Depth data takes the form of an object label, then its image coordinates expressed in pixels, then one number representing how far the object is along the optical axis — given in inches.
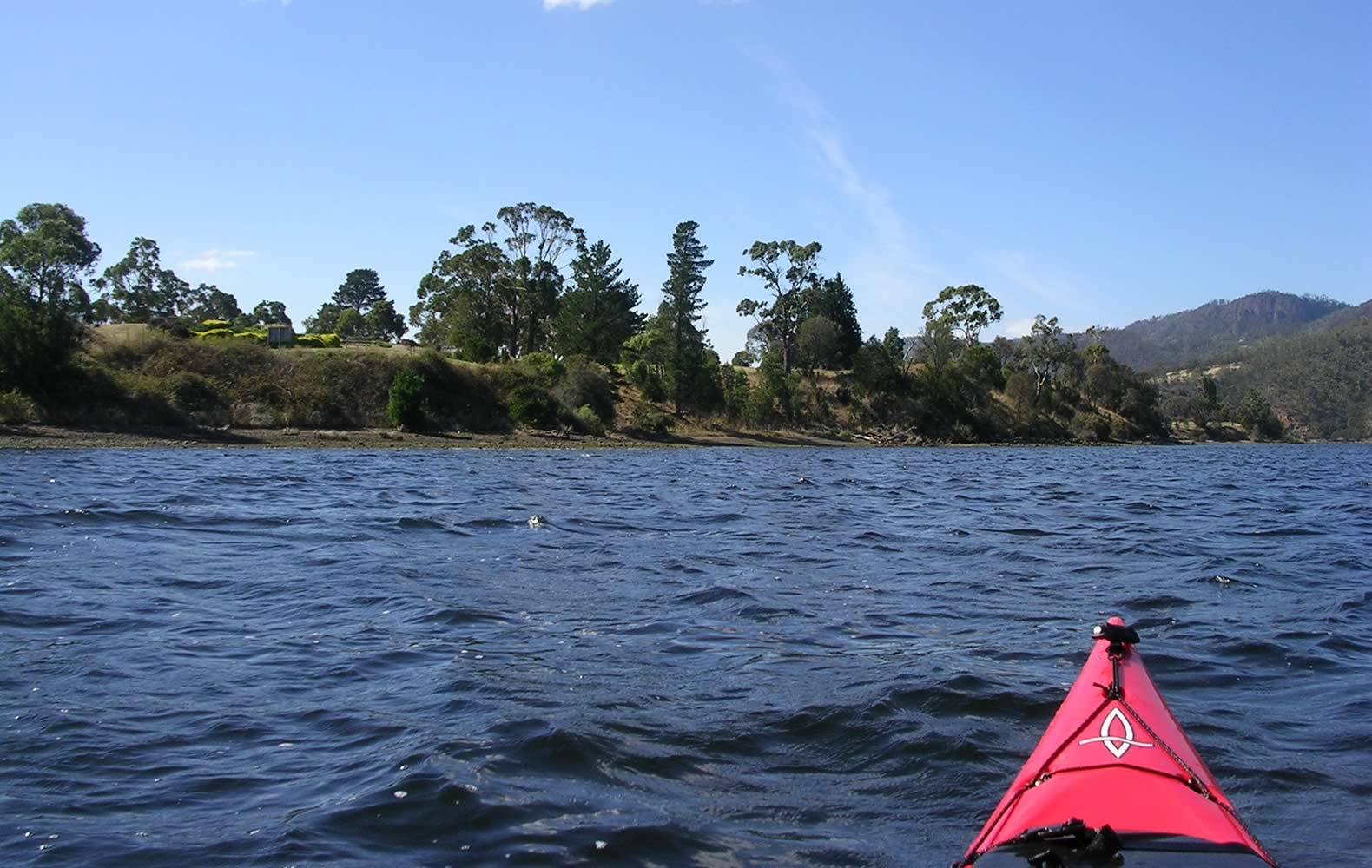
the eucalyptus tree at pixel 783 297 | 3474.4
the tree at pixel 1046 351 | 3907.5
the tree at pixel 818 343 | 3420.3
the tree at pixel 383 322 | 3754.9
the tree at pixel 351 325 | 3754.9
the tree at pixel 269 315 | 4203.2
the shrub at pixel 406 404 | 2018.9
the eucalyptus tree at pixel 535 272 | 3043.8
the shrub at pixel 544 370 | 2437.3
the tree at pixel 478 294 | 2940.5
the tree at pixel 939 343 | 3639.5
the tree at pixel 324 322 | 4311.0
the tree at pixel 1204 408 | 4392.2
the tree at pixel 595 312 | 3029.0
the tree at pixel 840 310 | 3518.7
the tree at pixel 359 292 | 4822.8
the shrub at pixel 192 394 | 1886.1
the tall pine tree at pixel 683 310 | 2706.7
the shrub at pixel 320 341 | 2498.8
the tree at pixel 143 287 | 3572.8
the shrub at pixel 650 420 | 2432.3
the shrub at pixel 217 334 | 2297.0
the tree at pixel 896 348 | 3437.5
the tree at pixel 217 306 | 4399.6
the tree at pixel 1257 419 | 4539.9
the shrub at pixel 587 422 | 2282.2
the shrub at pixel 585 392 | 2367.1
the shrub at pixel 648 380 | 2696.9
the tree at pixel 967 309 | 3818.9
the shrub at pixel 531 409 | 2219.5
